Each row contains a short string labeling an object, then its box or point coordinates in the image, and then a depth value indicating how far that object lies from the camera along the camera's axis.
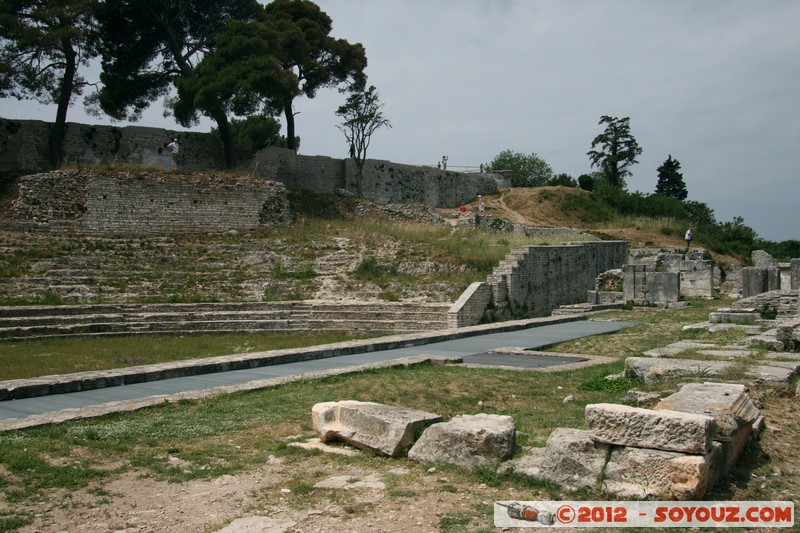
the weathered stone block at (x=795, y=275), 18.88
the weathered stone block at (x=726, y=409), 4.92
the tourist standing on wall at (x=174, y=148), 29.18
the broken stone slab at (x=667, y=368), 7.75
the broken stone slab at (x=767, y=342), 9.84
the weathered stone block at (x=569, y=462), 4.75
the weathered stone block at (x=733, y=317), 14.63
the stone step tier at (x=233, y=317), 16.62
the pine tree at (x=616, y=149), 55.69
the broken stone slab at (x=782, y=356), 8.86
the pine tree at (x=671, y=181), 59.31
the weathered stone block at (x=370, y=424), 5.61
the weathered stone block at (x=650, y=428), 4.53
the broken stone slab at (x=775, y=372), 7.41
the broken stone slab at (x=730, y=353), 9.09
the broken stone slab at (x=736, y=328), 12.21
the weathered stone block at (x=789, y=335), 10.12
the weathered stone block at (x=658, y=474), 4.39
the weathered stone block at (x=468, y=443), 5.16
